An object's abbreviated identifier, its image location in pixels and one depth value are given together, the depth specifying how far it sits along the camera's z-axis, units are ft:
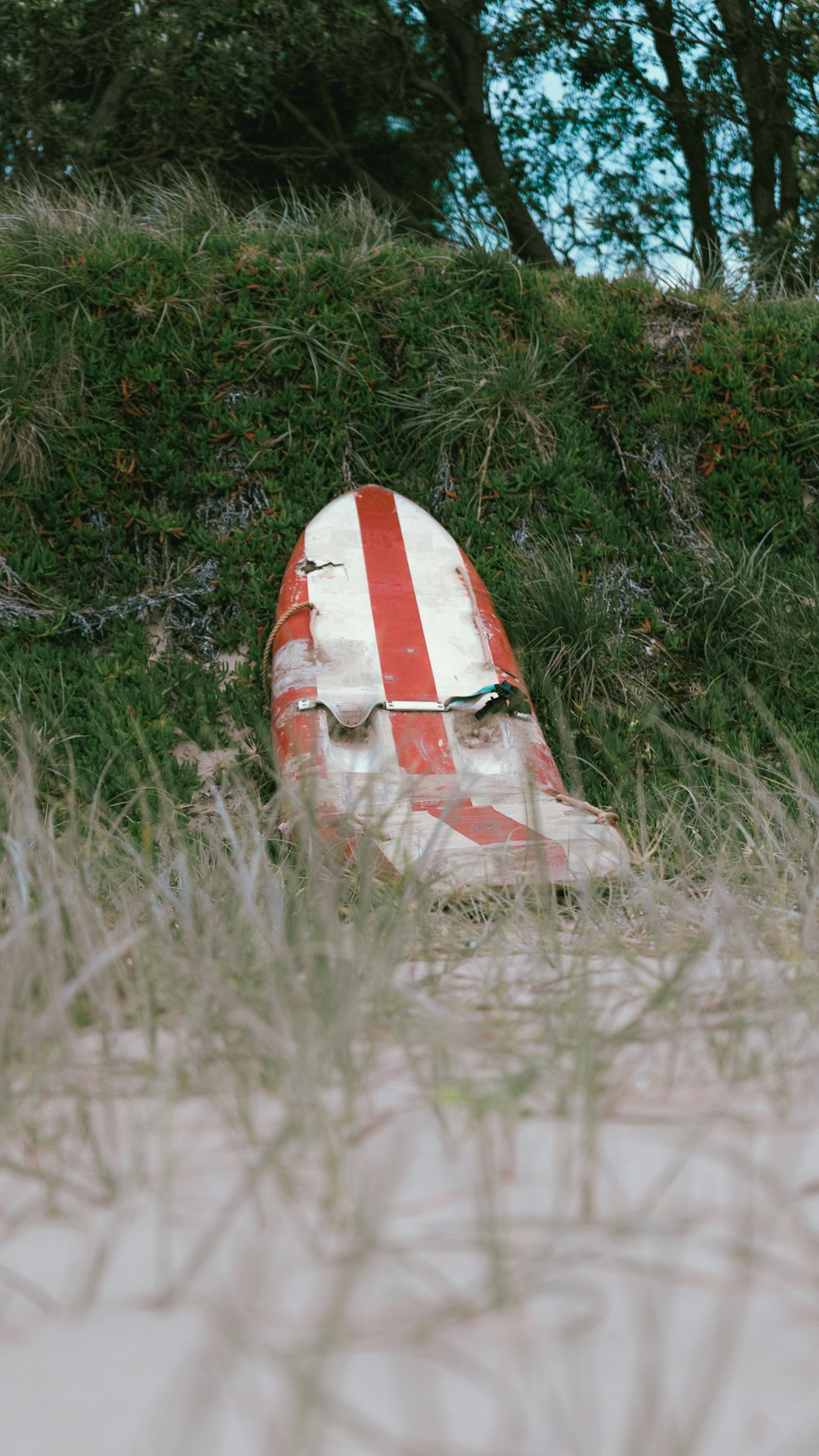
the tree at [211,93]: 25.49
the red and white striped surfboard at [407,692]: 12.01
